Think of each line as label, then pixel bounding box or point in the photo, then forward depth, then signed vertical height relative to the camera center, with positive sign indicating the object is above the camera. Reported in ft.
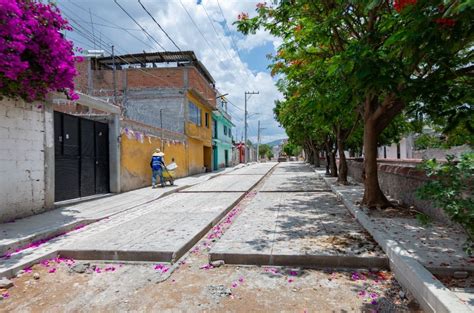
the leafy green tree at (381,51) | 13.35 +4.73
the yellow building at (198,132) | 77.51 +6.66
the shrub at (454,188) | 11.66 -1.13
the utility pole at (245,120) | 173.60 +19.71
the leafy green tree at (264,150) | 371.66 +9.01
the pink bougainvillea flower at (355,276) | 14.28 -5.01
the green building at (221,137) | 109.91 +7.96
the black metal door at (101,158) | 37.96 +0.36
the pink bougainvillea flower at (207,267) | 15.83 -4.97
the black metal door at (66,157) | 30.71 +0.44
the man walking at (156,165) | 46.55 -0.64
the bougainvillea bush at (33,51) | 19.88 +7.16
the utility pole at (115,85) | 75.21 +16.92
